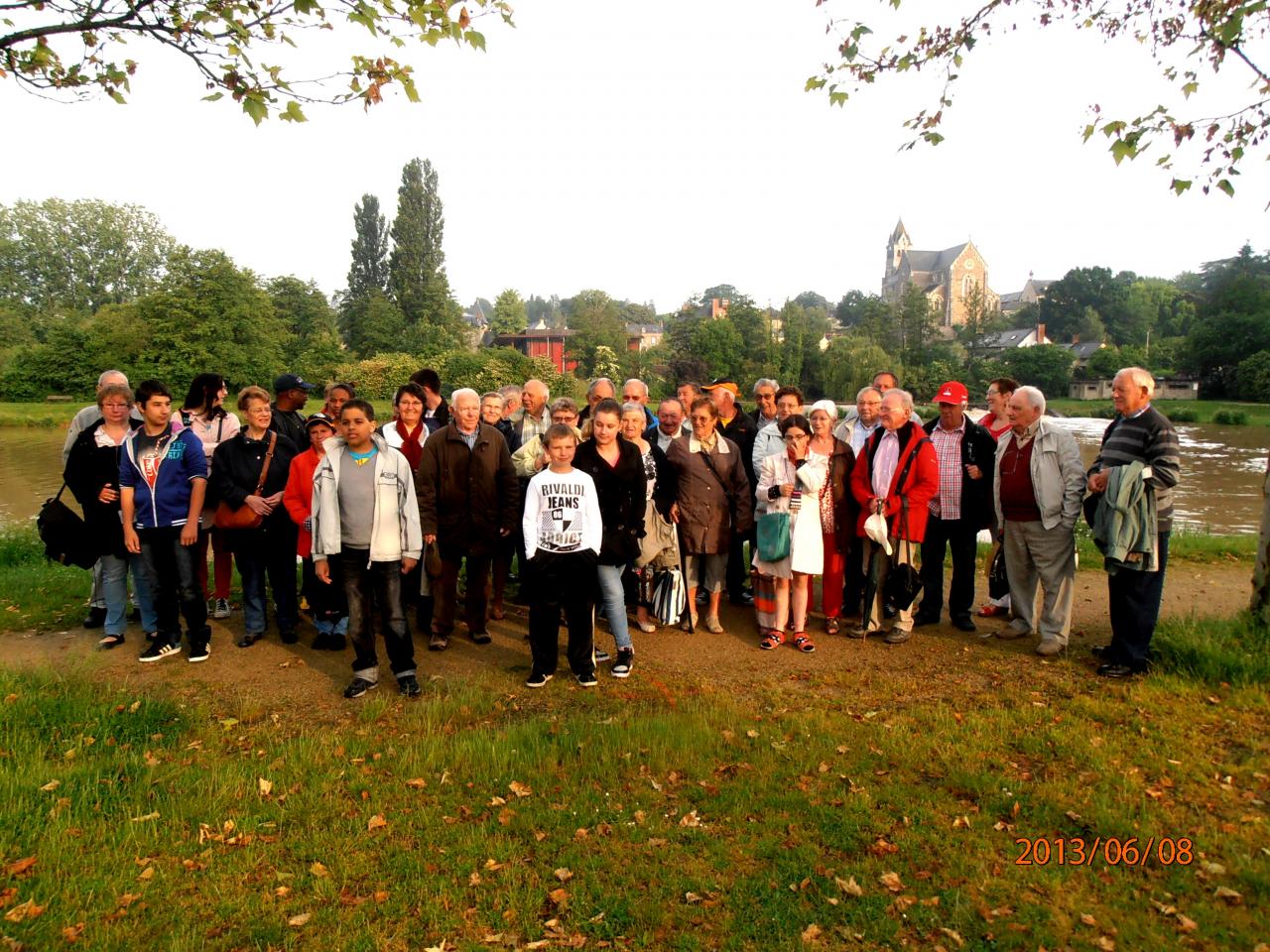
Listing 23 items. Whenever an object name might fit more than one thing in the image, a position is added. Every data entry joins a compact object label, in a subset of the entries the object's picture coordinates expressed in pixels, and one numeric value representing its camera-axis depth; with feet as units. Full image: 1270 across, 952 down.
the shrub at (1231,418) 136.87
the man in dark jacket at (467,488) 20.16
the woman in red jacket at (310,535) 20.17
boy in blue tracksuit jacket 19.16
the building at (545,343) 233.14
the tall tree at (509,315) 306.35
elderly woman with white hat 21.71
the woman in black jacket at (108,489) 20.11
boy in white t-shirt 17.94
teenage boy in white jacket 17.33
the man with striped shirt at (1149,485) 17.84
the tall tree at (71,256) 218.18
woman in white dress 21.03
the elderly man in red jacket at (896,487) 20.72
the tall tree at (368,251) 240.53
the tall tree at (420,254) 220.02
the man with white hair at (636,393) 22.85
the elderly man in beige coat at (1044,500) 20.10
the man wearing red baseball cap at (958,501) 22.30
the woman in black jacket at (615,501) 19.02
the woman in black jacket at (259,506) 20.65
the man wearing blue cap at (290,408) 22.47
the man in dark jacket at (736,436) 24.76
